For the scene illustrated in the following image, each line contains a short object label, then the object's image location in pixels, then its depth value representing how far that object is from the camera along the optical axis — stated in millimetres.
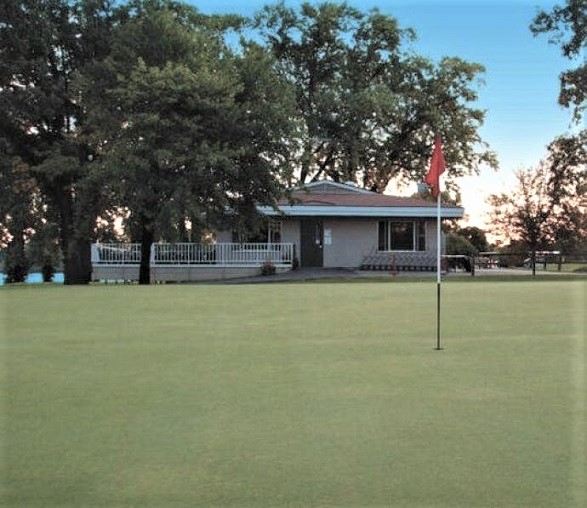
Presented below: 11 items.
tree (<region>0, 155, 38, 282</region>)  32469
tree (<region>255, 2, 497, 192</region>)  45781
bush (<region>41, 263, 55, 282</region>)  47194
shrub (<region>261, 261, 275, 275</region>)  34750
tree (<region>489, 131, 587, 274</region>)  41928
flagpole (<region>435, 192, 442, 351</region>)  9309
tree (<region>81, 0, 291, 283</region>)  27844
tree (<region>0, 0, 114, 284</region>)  30531
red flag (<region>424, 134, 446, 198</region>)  10820
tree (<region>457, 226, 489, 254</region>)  58406
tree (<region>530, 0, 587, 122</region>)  31845
